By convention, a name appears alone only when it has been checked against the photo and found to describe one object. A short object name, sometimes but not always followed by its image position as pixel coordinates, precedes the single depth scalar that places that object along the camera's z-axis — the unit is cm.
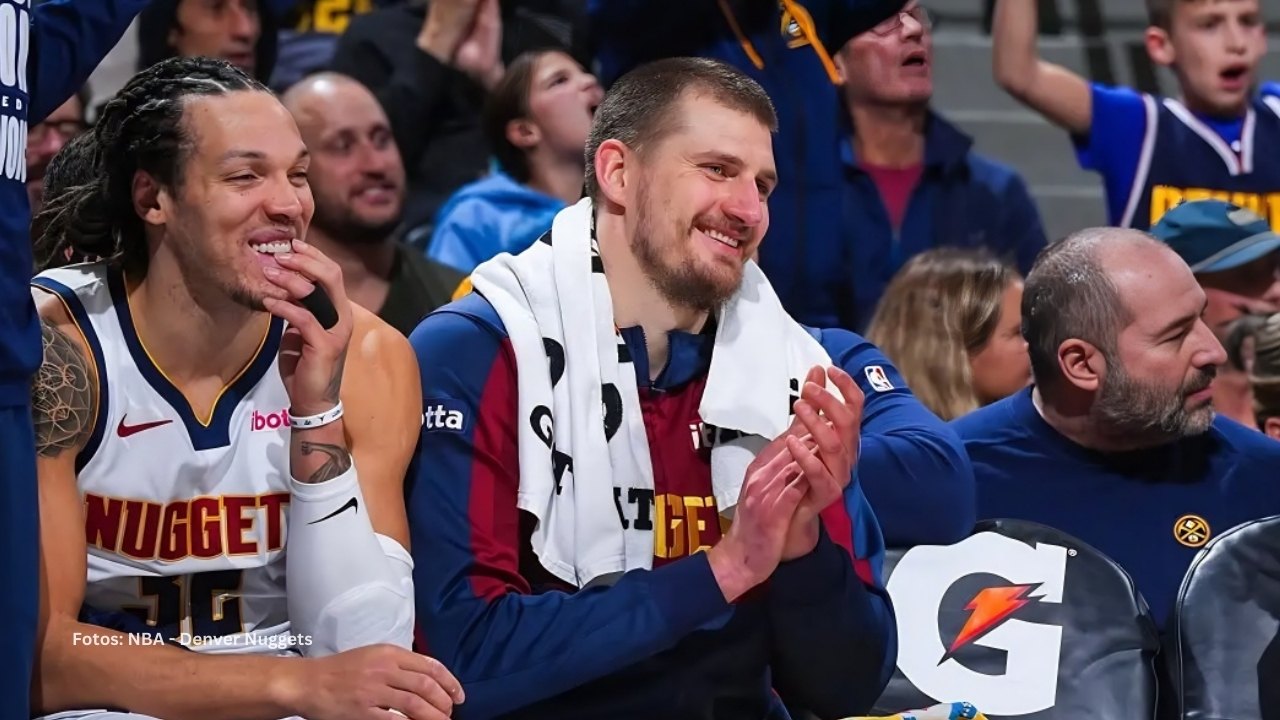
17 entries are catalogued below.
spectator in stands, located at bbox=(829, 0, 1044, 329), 1080
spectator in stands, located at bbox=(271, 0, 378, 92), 1251
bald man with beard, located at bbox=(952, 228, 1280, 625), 750
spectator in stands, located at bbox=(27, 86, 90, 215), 1012
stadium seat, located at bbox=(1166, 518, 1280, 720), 684
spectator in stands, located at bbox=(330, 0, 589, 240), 1190
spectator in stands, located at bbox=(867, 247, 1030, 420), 959
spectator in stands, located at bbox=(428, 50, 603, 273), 1145
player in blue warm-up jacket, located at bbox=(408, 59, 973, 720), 589
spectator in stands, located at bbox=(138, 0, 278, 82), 1142
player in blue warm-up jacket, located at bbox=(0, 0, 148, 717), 550
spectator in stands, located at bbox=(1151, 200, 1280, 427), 997
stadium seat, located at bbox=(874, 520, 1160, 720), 680
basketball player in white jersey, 584
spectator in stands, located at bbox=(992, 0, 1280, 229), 1134
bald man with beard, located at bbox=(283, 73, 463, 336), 1030
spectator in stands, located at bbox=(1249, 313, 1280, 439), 945
